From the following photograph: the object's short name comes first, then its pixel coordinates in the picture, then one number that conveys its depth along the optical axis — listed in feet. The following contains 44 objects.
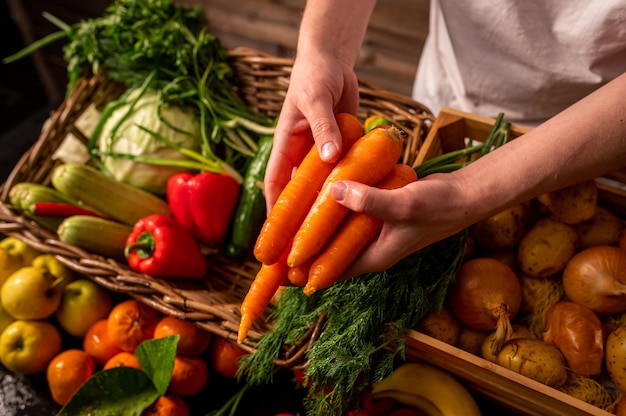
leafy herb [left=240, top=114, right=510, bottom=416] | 2.91
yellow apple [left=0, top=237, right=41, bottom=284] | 4.24
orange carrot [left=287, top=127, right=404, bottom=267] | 2.73
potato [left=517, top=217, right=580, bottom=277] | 3.32
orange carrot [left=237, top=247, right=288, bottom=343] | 2.97
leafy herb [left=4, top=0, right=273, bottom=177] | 4.83
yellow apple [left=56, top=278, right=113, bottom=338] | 4.12
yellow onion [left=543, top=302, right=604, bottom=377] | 3.01
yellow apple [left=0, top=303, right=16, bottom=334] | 4.07
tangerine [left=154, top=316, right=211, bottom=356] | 3.78
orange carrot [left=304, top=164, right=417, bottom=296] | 2.72
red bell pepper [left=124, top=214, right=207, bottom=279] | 4.10
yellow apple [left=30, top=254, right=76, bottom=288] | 4.29
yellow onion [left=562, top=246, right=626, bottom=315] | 3.12
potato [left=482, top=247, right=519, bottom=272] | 3.55
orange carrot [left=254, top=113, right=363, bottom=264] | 2.82
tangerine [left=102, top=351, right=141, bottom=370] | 3.79
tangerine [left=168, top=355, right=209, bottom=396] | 3.71
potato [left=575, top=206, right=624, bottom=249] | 3.45
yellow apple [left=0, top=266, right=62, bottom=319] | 3.97
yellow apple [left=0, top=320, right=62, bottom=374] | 3.91
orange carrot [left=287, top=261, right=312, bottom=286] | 2.82
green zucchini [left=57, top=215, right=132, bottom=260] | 4.18
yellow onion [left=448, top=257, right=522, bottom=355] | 3.11
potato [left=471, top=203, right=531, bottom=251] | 3.41
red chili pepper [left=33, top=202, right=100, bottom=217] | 4.33
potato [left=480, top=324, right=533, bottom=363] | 3.05
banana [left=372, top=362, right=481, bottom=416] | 3.25
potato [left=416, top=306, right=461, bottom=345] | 3.10
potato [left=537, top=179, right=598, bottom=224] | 3.30
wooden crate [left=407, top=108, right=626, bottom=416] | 2.74
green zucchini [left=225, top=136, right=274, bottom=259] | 4.51
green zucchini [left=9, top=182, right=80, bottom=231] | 4.38
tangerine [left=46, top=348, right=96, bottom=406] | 3.79
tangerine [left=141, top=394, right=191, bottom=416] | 3.56
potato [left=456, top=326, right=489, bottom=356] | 3.22
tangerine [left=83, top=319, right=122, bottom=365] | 3.99
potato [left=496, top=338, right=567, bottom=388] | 2.90
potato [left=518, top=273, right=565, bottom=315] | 3.37
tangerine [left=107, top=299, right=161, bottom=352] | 3.88
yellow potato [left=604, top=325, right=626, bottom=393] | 2.94
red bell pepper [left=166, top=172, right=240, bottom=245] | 4.45
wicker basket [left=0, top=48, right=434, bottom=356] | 3.62
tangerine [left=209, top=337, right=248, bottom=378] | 3.84
